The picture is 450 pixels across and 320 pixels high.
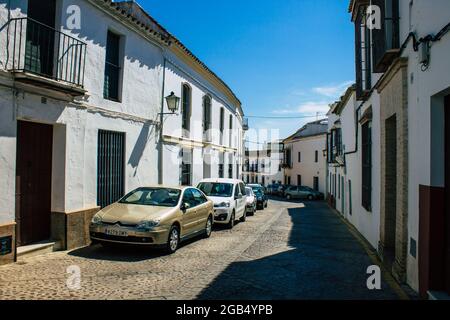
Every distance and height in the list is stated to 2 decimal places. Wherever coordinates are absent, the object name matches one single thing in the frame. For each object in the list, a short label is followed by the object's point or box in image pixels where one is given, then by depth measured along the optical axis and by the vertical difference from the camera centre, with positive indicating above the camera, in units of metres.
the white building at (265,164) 52.06 +0.92
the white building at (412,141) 4.68 +0.48
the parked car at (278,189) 39.41 -2.02
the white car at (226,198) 12.02 -0.94
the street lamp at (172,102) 11.67 +2.10
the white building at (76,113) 6.67 +1.28
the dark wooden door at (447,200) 4.61 -0.34
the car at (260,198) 21.95 -1.57
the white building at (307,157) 38.62 +1.59
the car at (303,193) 35.75 -2.10
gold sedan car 7.41 -1.01
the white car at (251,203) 17.56 -1.49
